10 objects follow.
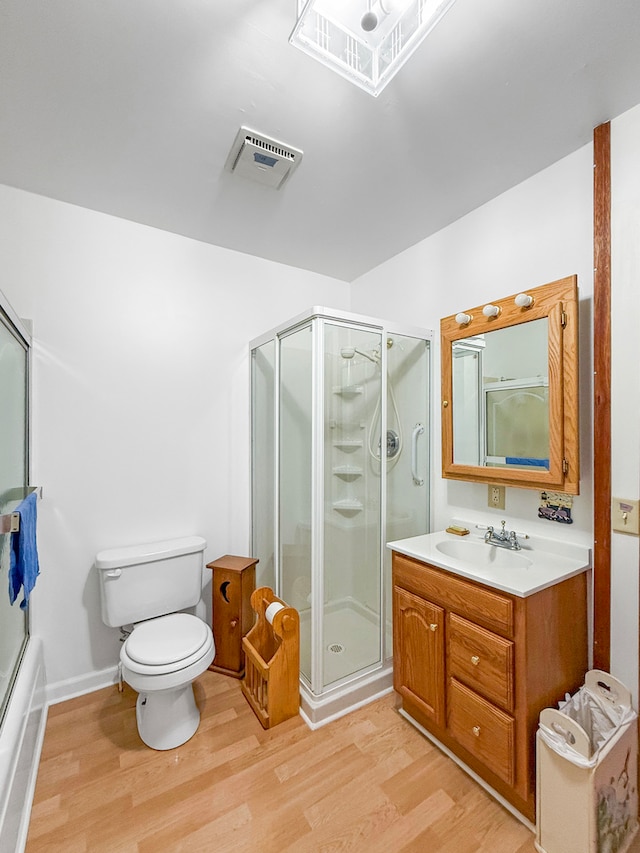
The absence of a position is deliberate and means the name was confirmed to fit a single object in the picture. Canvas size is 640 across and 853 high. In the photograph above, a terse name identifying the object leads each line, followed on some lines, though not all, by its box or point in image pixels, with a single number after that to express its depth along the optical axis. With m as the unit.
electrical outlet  1.83
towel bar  1.22
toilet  1.56
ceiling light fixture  1.02
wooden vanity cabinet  1.29
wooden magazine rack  1.74
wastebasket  1.12
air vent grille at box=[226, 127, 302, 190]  1.51
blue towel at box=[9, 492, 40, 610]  1.32
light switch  1.35
